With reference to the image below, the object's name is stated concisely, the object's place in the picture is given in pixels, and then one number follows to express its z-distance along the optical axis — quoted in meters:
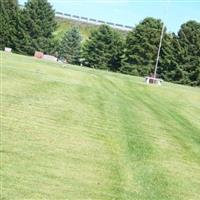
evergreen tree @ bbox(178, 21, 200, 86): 75.62
